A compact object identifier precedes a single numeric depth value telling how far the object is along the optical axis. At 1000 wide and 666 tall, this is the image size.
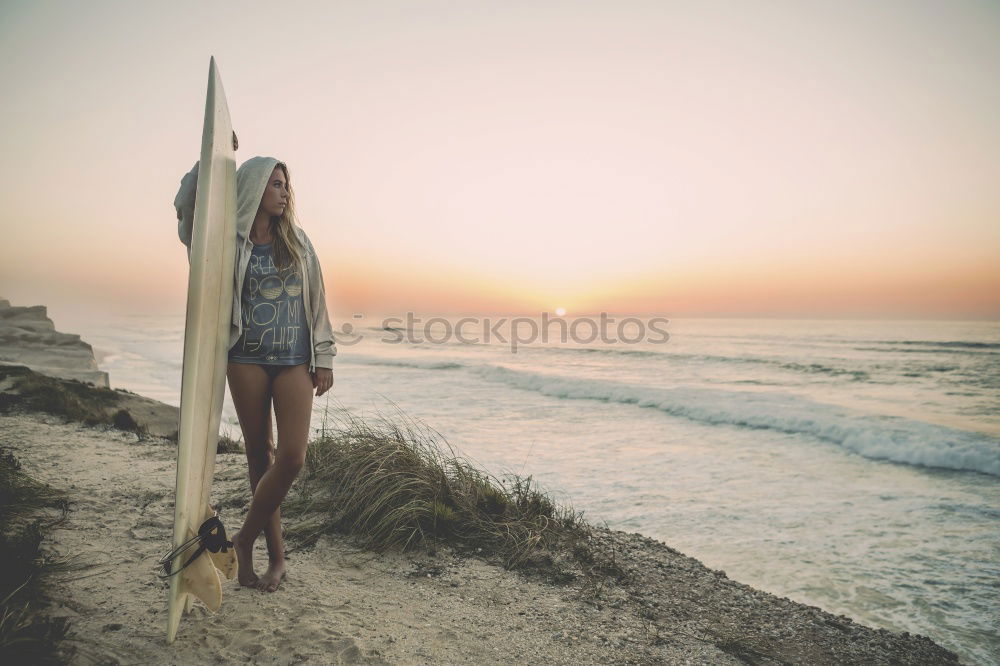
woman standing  2.48
